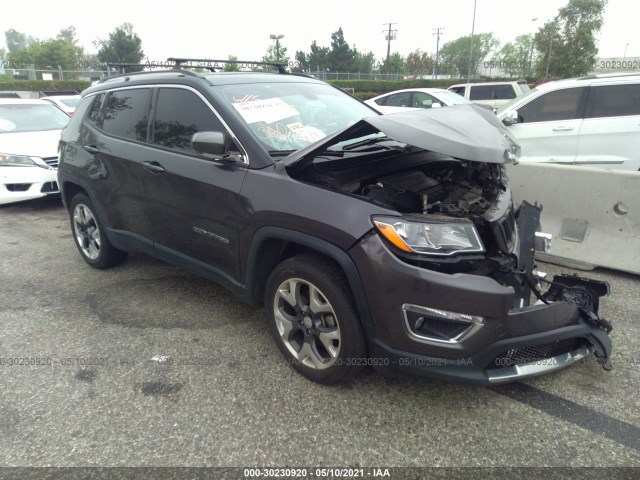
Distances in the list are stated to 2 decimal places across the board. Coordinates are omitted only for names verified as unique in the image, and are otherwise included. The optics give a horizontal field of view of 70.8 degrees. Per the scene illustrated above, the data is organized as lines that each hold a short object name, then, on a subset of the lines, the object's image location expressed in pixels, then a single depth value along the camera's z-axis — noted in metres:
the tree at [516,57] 74.64
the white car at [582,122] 5.95
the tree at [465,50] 101.12
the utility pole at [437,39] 75.97
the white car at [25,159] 6.62
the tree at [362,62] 72.94
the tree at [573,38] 37.91
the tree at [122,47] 51.87
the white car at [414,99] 11.34
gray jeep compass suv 2.24
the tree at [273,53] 54.69
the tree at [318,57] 68.12
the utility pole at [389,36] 60.78
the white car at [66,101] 12.59
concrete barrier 4.12
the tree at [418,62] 85.50
